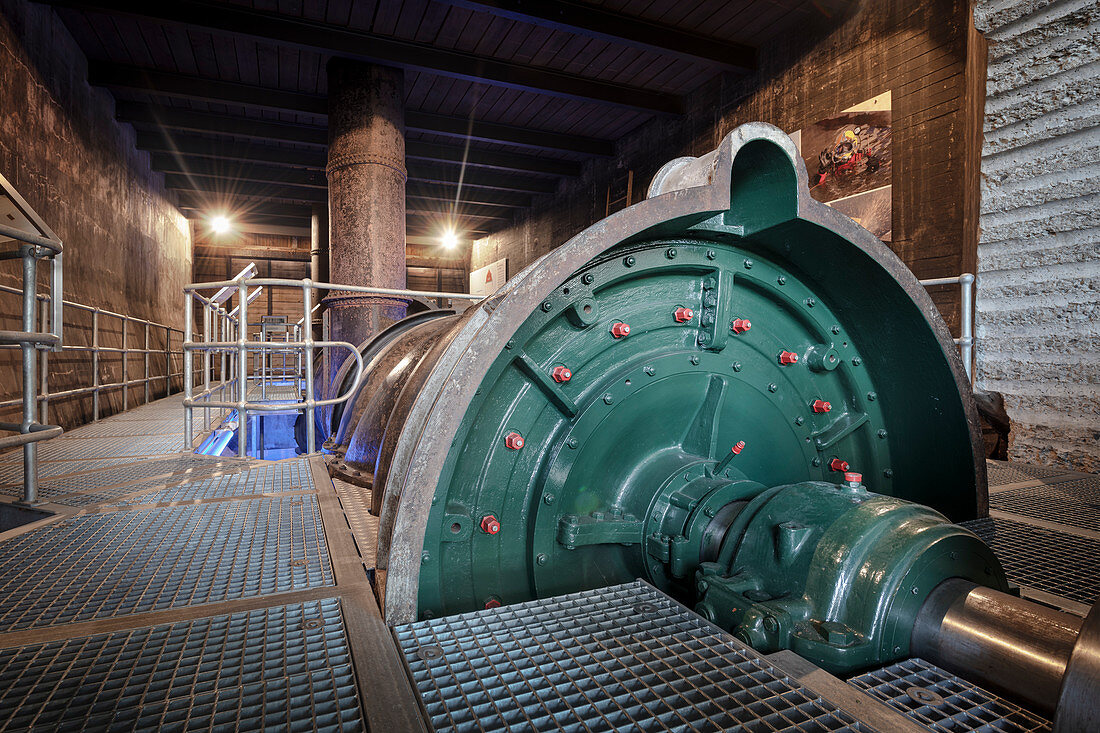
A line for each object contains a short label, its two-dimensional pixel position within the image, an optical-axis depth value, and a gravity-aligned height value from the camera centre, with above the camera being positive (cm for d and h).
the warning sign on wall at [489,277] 1465 +231
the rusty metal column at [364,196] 575 +168
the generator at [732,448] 122 -27
